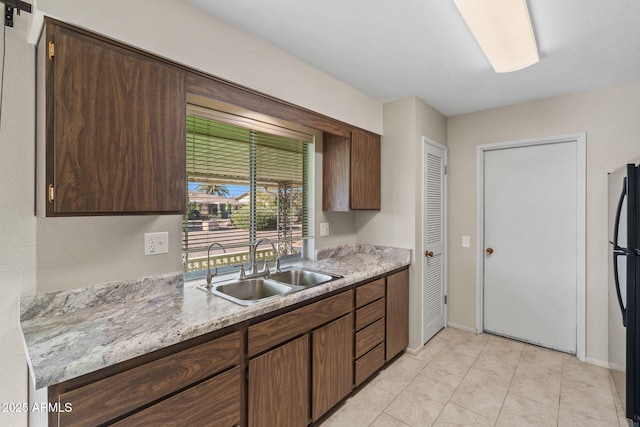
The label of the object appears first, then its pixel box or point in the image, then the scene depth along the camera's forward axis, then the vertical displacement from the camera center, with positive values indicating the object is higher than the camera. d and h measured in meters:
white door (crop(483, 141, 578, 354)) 2.88 -0.32
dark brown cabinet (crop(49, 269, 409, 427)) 1.05 -0.75
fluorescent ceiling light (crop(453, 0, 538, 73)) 1.50 +1.05
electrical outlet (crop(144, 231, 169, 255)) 1.64 -0.17
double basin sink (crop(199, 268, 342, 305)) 1.93 -0.51
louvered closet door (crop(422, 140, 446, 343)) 3.04 -0.30
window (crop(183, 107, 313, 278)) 1.96 +0.18
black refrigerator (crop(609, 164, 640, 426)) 1.78 -0.48
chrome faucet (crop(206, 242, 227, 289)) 1.84 -0.35
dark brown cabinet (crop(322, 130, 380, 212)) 2.70 +0.37
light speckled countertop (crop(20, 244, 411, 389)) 1.00 -0.47
